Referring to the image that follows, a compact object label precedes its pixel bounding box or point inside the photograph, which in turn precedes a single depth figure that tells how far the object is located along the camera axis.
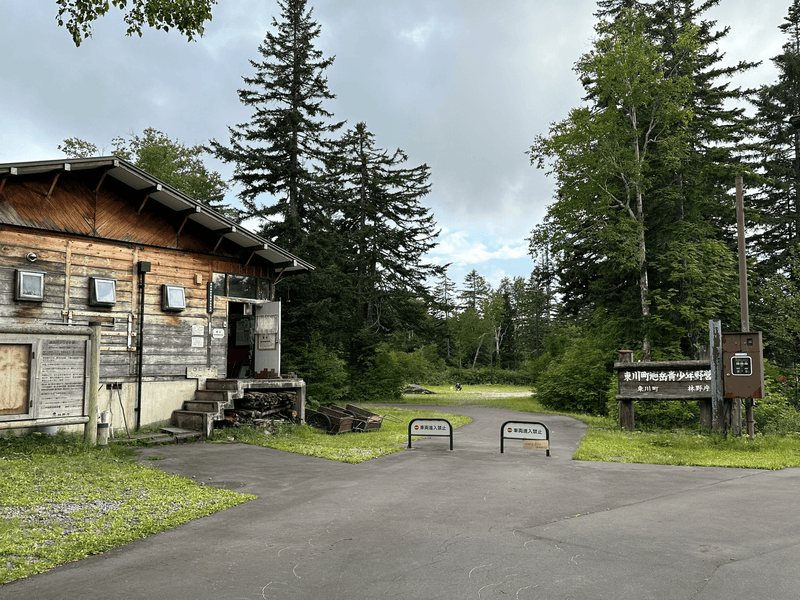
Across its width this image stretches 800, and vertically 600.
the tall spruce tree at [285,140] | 29.95
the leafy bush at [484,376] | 68.62
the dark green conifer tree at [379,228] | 36.66
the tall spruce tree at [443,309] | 38.19
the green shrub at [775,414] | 17.75
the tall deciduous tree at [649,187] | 24.39
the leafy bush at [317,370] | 27.78
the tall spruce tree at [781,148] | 34.31
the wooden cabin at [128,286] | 13.65
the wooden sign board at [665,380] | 17.48
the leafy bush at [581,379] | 27.80
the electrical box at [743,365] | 14.98
